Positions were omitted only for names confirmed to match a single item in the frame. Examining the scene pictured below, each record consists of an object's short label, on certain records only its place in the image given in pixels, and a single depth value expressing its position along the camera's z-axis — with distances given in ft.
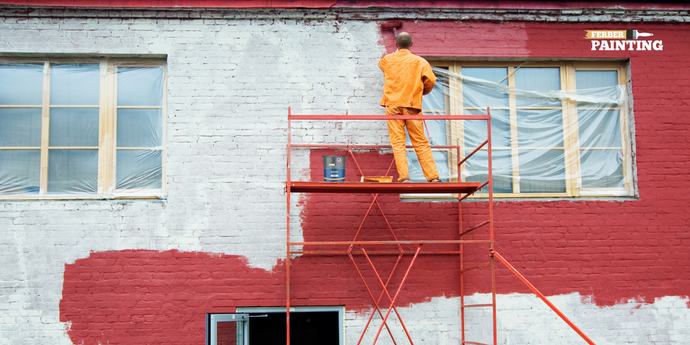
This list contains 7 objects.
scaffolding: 18.01
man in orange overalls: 19.04
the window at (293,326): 20.20
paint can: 18.78
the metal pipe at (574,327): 15.94
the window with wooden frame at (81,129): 21.15
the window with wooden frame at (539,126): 21.79
